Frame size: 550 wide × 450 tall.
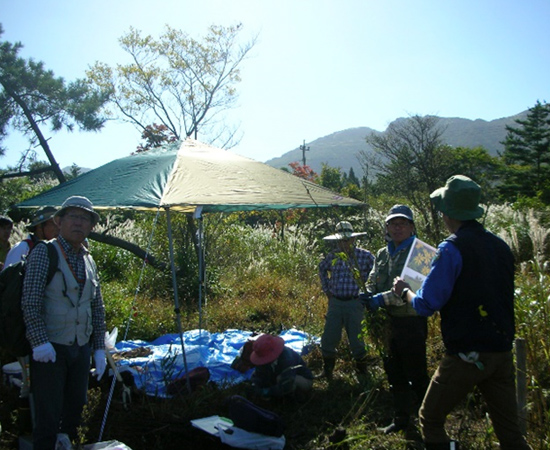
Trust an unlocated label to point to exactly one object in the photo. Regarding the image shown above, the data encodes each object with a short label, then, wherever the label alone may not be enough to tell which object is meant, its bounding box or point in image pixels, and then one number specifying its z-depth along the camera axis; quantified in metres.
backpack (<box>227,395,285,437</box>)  3.20
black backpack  2.65
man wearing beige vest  2.60
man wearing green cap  2.30
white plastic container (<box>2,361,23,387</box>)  4.04
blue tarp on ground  4.38
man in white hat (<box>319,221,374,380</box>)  4.68
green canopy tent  4.12
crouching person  4.10
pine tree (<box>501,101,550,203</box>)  26.50
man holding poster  3.43
